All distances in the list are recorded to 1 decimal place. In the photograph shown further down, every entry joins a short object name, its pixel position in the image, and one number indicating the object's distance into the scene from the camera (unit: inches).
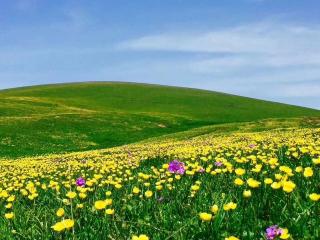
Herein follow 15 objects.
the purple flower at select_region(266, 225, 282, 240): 125.8
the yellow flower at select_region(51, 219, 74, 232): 149.5
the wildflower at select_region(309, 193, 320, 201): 150.0
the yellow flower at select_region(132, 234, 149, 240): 130.2
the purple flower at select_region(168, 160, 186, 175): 285.8
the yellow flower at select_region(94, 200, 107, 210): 176.3
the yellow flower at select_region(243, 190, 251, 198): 173.8
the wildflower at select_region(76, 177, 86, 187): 284.8
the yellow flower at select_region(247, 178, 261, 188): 177.5
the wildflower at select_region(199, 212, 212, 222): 142.5
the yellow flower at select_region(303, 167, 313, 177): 181.4
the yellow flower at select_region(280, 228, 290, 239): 118.6
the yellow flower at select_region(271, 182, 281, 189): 173.1
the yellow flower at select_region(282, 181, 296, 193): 158.2
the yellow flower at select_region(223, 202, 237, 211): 154.6
